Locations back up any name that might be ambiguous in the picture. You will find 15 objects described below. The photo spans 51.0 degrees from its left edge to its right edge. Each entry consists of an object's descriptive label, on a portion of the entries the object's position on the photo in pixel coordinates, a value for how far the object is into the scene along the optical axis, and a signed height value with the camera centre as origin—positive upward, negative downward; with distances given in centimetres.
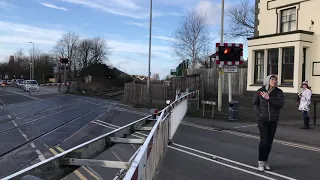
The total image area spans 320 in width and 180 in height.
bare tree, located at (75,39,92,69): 9138 +822
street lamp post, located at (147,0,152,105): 2822 -59
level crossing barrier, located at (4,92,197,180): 295 -79
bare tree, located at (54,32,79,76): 9169 +908
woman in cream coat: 1216 -57
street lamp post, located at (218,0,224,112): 1767 +1
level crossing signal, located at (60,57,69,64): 6244 +399
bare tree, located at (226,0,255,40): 4644 +858
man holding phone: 662 -52
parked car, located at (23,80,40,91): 4989 -70
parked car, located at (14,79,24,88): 6526 -61
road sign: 1630 +79
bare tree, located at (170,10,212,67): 4206 +530
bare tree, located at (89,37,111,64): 9094 +808
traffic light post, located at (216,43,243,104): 1616 +146
